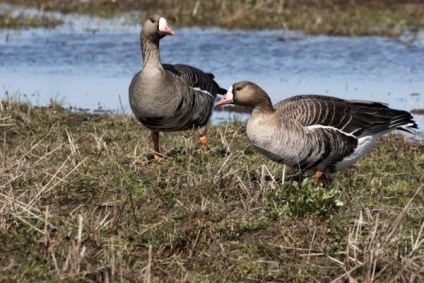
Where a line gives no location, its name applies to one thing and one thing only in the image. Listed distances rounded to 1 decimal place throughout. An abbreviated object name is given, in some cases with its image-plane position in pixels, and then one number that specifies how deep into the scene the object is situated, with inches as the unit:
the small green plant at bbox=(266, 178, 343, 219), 570.6
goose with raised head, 770.2
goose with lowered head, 652.1
